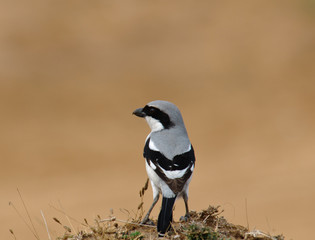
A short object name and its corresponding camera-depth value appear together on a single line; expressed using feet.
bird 44.62
